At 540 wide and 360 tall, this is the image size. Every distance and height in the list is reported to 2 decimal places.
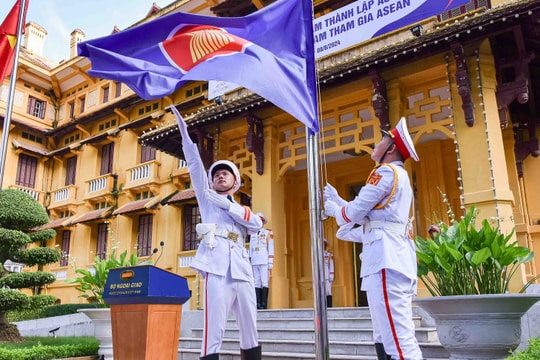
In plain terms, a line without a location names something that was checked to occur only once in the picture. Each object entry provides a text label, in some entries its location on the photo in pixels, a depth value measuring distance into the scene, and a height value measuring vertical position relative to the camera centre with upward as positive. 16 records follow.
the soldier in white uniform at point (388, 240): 3.58 +0.49
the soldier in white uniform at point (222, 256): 4.18 +0.43
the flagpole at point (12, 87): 7.72 +3.67
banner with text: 8.82 +5.61
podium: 4.57 -0.05
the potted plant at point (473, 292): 4.35 +0.06
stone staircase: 6.10 -0.50
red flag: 8.85 +4.94
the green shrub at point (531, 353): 3.40 -0.40
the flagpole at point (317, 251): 3.19 +0.34
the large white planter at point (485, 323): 4.32 -0.22
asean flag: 3.96 +2.26
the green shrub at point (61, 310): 15.96 -0.09
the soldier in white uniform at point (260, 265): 10.34 +0.80
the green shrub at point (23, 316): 15.32 -0.25
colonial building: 8.90 +3.87
